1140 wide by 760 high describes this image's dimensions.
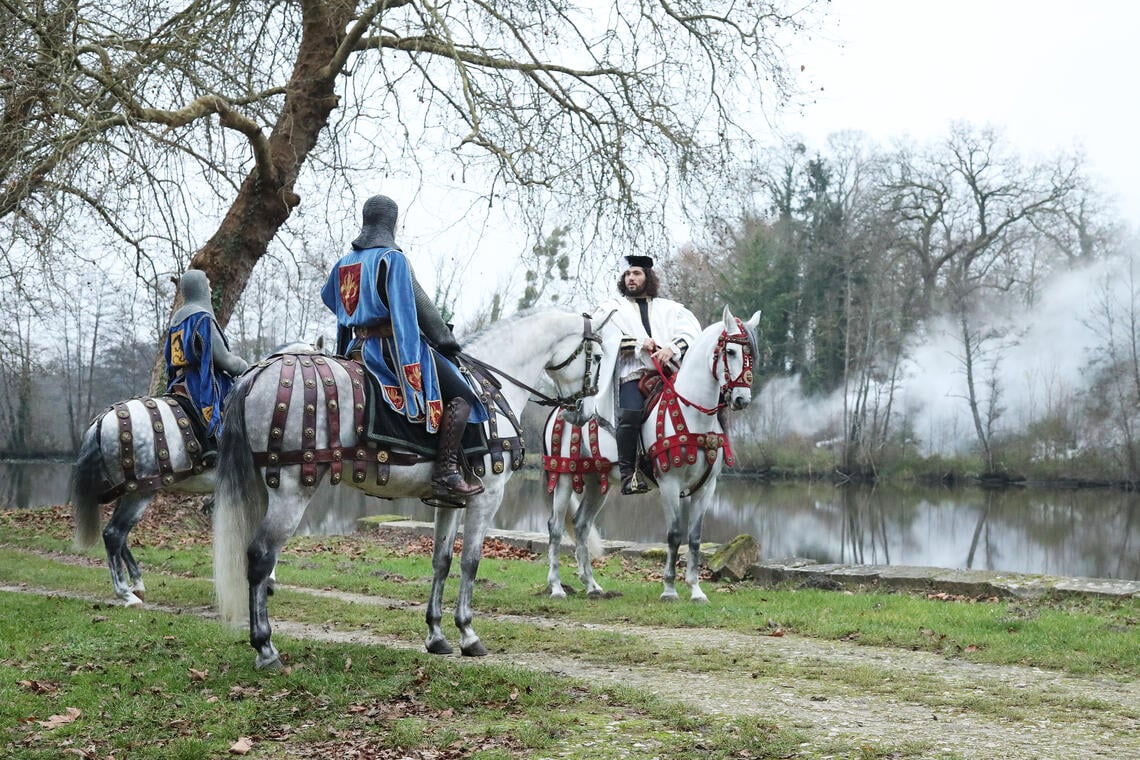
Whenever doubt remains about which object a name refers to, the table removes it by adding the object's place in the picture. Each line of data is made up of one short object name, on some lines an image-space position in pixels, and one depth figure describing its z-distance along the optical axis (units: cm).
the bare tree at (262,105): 1022
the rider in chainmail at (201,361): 932
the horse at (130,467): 880
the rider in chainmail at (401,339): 635
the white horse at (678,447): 958
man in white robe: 1016
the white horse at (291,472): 600
